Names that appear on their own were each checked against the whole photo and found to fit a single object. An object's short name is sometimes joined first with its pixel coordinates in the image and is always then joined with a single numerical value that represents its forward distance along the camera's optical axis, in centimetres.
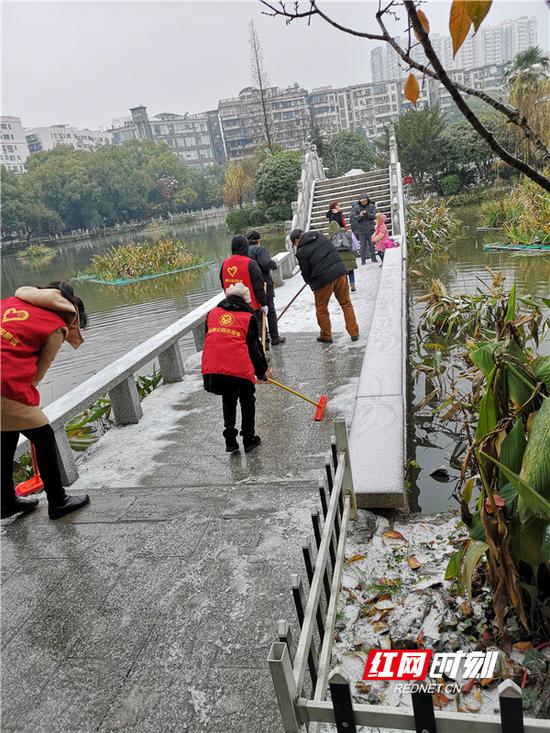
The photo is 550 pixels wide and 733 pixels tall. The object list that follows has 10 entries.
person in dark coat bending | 647
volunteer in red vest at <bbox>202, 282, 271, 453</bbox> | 411
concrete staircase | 1697
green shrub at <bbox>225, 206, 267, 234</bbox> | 3266
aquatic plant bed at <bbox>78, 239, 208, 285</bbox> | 2368
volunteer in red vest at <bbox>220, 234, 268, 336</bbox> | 603
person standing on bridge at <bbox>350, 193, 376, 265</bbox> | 1224
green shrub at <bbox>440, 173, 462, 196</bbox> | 2944
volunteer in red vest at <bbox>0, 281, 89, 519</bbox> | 323
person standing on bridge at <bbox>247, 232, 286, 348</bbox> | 674
